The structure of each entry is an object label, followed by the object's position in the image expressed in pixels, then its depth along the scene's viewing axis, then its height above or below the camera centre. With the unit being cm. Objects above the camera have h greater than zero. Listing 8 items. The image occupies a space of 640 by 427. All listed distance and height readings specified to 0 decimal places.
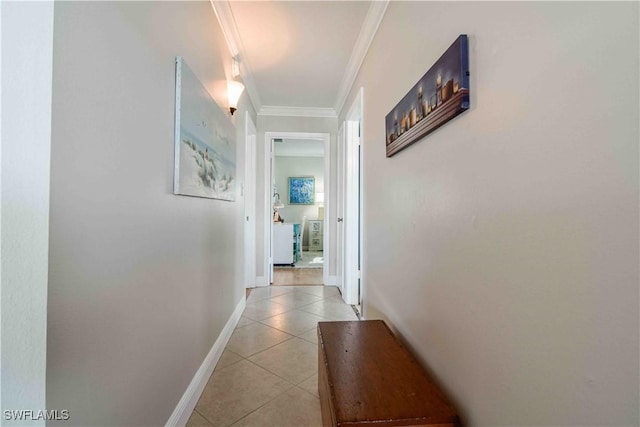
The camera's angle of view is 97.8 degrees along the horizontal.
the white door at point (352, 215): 314 +5
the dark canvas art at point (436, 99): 88 +47
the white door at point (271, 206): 389 +17
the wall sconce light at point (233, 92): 224 +103
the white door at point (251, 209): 357 +12
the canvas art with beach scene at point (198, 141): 129 +43
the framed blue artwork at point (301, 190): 700 +73
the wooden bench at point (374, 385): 83 -58
